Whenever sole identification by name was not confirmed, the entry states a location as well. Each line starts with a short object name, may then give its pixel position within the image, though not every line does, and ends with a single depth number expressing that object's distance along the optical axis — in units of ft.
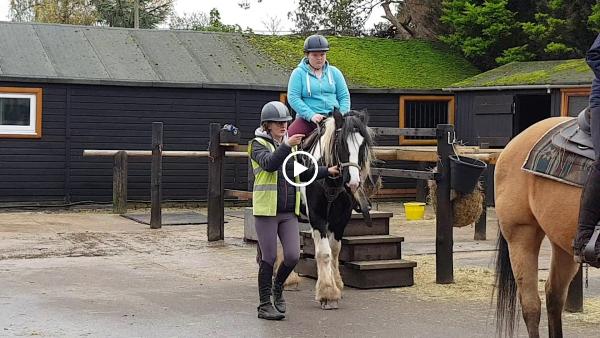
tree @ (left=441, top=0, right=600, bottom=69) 75.51
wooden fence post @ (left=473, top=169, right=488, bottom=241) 45.03
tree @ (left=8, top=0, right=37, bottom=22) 162.19
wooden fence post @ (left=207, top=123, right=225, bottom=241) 43.16
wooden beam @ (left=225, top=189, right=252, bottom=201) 41.95
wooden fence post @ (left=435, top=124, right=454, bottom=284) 31.55
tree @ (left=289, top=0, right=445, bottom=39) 90.84
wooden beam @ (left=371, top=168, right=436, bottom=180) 31.96
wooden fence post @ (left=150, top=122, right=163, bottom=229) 49.02
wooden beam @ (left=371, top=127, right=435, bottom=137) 31.81
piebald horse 26.50
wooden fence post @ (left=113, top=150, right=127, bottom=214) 56.95
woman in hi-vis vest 25.25
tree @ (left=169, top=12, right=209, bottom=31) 154.23
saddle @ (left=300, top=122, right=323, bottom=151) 28.63
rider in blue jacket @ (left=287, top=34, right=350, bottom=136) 29.66
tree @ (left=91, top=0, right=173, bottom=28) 144.36
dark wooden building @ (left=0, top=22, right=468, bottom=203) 60.23
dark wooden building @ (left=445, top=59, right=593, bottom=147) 60.49
